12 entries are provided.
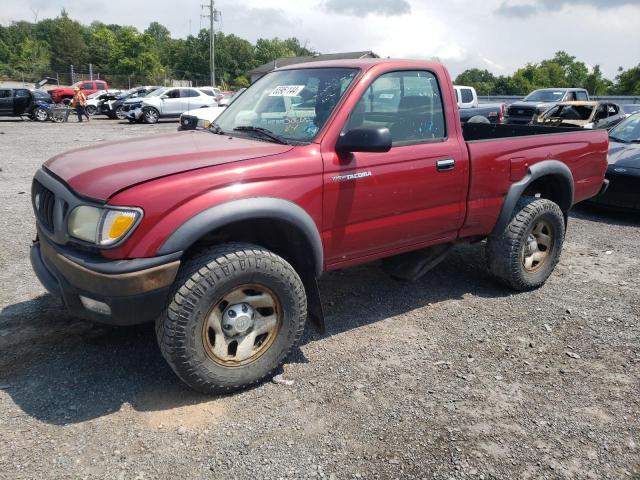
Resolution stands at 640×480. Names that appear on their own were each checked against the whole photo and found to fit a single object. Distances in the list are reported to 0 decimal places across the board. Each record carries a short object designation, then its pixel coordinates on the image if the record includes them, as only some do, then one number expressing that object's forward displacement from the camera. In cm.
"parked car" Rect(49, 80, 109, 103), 3200
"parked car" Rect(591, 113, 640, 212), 716
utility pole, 5488
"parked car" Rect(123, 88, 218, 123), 2450
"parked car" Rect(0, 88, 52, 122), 2402
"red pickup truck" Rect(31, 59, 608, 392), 273
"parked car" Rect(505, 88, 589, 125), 1781
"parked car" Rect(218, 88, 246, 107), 2496
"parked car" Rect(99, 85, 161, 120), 2719
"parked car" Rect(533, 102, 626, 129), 1348
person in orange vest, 2414
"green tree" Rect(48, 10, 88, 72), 8006
